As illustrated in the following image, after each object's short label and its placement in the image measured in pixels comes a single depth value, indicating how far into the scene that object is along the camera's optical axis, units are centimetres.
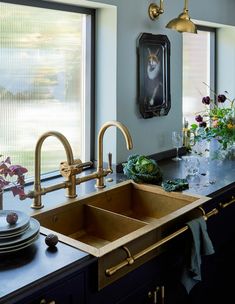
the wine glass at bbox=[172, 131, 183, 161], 282
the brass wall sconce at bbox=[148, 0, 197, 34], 239
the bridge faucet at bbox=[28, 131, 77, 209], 173
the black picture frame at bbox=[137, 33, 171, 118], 253
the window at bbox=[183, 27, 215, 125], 332
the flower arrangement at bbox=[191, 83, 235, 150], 280
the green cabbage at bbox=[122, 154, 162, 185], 218
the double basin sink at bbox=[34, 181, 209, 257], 170
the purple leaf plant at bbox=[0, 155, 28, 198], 146
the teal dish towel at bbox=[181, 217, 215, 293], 172
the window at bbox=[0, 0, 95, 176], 207
